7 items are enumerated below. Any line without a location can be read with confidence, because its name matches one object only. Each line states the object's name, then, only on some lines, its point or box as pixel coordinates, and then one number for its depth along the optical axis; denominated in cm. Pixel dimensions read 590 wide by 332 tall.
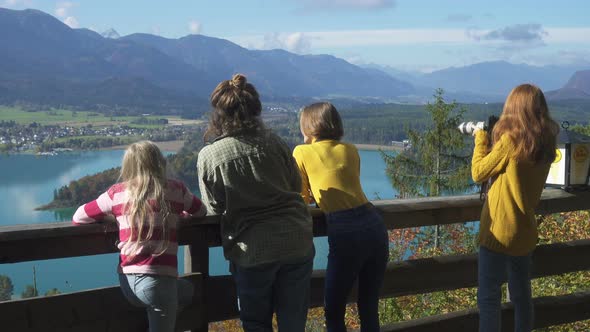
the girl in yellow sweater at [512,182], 293
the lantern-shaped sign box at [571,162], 353
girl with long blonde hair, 239
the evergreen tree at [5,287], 1670
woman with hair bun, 249
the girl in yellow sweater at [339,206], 279
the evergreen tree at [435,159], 2550
